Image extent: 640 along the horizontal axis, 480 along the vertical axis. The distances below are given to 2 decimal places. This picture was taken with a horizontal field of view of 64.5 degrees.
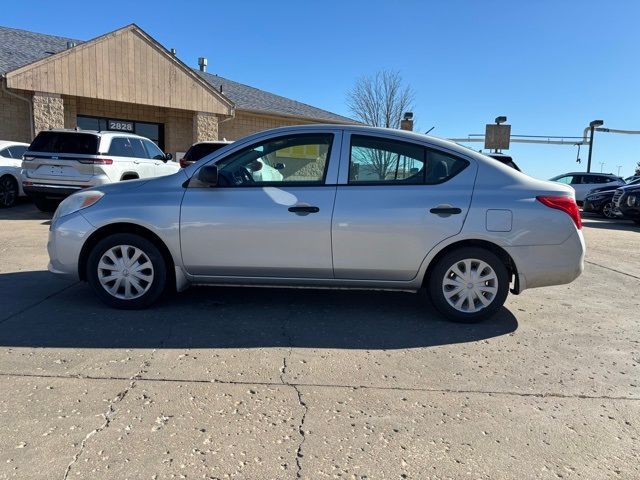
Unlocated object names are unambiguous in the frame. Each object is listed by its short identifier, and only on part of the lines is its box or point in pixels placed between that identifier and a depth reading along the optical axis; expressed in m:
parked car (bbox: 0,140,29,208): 12.12
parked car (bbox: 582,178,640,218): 16.97
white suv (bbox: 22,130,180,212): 10.58
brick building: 14.62
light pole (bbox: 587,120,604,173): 27.55
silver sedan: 4.38
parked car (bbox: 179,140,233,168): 12.35
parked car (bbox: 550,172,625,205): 21.59
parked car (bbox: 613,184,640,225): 14.24
